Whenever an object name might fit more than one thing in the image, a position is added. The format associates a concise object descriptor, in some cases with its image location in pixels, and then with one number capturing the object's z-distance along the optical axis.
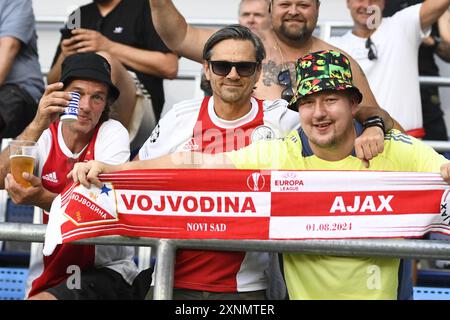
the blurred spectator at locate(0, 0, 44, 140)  9.83
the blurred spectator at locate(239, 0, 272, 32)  10.09
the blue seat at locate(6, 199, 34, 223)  10.59
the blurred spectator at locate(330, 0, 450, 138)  9.91
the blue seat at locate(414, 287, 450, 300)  8.14
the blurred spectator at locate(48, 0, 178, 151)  9.40
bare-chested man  8.32
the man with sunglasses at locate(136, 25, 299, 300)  7.16
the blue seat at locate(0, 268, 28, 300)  9.15
